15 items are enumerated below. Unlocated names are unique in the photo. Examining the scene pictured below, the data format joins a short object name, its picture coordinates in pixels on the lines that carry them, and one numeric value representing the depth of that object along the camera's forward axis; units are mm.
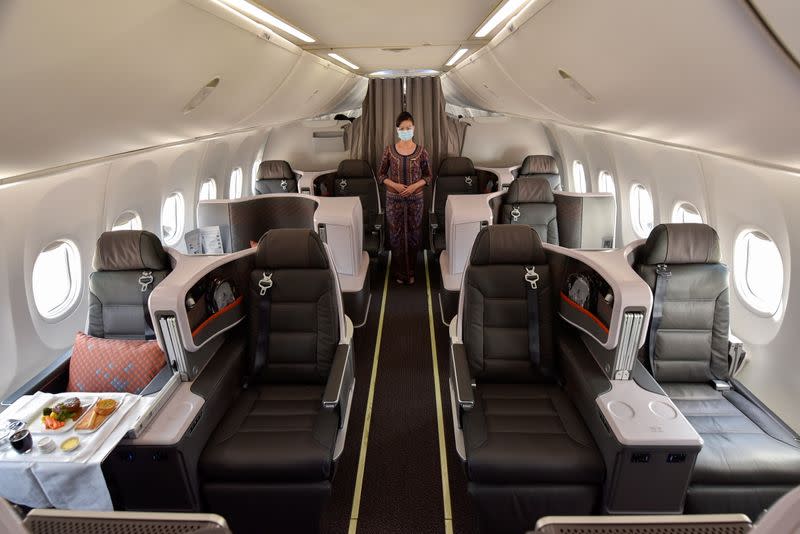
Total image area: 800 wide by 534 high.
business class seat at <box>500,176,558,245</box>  5174
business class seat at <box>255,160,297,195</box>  7223
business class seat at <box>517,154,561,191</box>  6895
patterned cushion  2582
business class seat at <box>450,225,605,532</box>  2213
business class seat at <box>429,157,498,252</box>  6688
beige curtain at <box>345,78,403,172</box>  7668
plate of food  1941
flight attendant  5473
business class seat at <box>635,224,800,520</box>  2689
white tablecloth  1744
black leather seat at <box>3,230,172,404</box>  2941
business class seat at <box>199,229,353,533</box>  2252
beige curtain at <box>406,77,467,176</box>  7664
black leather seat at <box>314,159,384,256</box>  6723
